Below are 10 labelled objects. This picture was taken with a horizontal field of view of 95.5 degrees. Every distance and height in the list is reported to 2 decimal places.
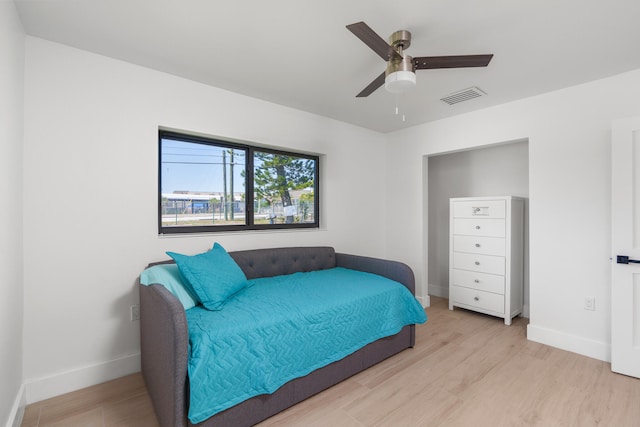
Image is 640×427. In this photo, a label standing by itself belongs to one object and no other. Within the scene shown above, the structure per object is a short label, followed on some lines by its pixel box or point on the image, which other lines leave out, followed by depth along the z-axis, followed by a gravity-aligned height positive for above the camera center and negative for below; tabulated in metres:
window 2.60 +0.27
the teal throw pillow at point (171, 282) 1.90 -0.46
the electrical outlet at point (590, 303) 2.49 -0.78
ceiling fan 1.69 +0.92
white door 2.17 -0.25
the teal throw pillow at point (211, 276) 1.91 -0.45
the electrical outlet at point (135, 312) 2.21 -0.76
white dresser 3.18 -0.48
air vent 2.72 +1.15
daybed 1.38 -0.84
